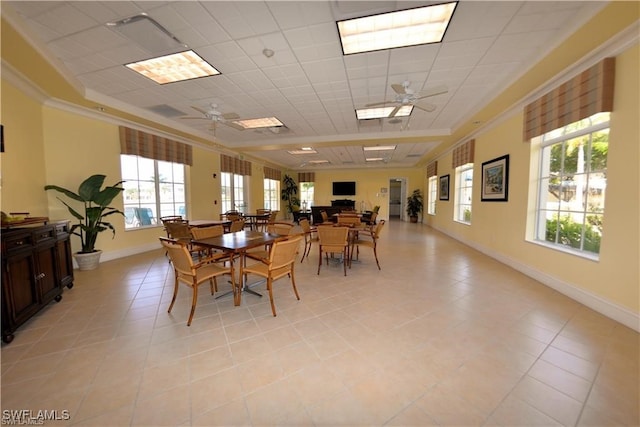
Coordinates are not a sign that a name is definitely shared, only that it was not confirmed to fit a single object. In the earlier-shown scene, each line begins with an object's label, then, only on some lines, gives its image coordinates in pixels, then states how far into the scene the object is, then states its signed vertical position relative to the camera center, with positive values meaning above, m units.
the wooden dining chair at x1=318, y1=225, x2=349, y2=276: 3.66 -0.69
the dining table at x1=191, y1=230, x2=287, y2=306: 2.60 -0.56
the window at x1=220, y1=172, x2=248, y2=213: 7.92 +0.18
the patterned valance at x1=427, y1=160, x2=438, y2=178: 8.66 +1.05
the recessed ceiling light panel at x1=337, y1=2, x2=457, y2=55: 2.18 +1.73
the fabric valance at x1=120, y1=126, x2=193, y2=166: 4.70 +1.14
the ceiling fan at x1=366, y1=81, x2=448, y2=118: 3.13 +1.45
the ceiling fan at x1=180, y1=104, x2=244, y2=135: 4.02 +1.44
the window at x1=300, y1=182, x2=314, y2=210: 13.04 +0.13
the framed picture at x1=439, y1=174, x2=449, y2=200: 7.47 +0.28
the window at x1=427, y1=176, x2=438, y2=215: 9.27 +0.02
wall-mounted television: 12.26 +0.43
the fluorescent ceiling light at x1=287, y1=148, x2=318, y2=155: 8.18 +1.63
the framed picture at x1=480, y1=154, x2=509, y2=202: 4.20 +0.30
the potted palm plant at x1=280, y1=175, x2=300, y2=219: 12.12 +0.24
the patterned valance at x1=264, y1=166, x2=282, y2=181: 10.25 +1.09
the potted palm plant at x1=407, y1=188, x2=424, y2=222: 10.98 -0.44
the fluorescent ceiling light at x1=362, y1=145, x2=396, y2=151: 7.49 +1.62
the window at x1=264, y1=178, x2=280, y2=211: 10.75 +0.13
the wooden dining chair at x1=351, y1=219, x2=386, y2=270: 4.09 -0.77
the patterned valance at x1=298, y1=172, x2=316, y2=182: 12.61 +1.11
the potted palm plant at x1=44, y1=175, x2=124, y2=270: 3.78 -0.27
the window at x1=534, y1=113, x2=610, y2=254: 2.62 +0.13
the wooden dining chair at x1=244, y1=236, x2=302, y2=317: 2.48 -0.75
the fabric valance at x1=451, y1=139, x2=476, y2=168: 5.45 +1.06
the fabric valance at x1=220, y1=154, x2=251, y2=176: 7.43 +1.10
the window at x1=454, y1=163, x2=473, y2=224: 6.01 +0.08
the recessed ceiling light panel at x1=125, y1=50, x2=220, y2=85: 2.87 +1.73
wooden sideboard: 1.93 -0.72
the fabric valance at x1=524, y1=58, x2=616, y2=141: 2.34 +1.11
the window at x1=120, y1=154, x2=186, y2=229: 4.99 +0.18
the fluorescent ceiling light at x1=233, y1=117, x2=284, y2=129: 5.09 +1.71
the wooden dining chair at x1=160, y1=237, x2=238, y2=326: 2.26 -0.78
